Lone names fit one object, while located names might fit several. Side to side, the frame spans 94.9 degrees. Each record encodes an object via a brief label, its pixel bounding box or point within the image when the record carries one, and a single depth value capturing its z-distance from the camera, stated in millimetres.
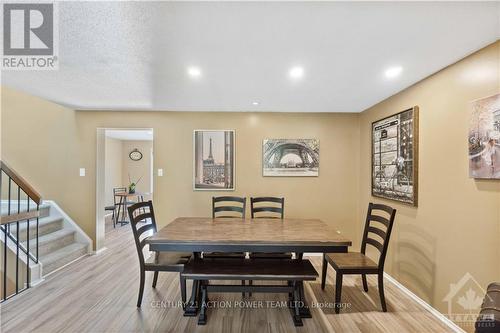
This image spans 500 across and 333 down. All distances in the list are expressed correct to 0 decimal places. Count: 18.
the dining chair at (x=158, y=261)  2246
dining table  1872
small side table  5520
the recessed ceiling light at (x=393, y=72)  2128
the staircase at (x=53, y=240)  3094
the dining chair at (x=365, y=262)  2193
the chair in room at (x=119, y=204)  5641
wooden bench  1985
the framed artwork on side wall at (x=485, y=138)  1665
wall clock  7402
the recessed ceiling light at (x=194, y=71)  2168
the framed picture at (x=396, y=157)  2500
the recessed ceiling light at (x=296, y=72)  2143
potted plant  5922
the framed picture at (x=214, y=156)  3818
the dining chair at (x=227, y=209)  2520
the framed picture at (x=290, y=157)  3818
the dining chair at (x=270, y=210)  2537
